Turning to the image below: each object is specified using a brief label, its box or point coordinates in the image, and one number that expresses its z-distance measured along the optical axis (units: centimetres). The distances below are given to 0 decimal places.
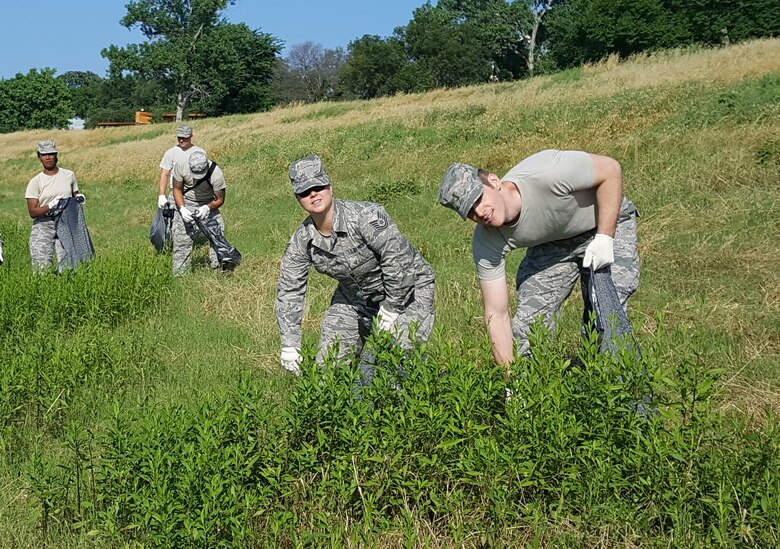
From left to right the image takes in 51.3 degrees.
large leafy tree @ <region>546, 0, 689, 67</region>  4925
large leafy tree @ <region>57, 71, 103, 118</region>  9412
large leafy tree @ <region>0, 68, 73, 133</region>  7925
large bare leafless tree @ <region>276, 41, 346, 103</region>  8256
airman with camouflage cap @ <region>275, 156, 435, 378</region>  465
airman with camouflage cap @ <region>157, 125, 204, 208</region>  1024
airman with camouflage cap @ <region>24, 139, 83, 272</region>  947
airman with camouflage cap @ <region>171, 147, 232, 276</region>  977
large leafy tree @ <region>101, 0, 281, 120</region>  6656
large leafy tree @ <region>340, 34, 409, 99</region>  6950
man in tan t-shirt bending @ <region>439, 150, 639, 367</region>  410
